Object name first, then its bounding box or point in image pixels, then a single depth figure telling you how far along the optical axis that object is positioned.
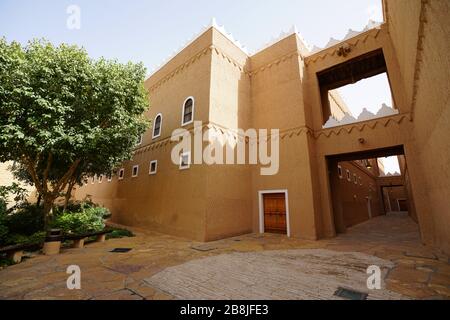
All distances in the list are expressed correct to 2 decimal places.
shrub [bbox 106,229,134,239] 10.53
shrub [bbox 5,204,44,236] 9.88
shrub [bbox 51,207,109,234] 8.93
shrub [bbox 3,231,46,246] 7.70
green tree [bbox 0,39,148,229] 7.75
